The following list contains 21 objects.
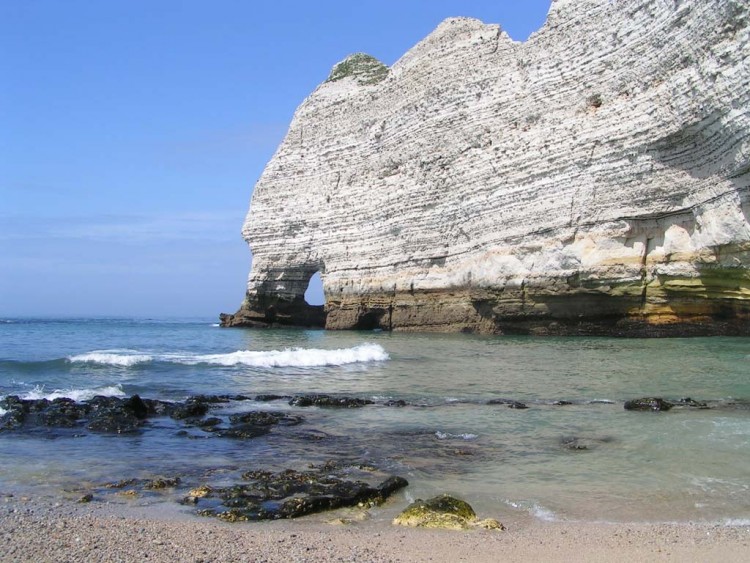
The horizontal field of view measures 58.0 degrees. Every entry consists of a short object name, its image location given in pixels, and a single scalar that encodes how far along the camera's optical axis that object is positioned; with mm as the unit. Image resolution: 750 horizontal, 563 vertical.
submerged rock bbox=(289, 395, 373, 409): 10539
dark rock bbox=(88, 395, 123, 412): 9495
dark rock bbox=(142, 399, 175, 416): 9867
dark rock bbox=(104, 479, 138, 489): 5816
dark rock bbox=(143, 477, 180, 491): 5793
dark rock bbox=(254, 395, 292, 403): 11297
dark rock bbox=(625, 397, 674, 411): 9398
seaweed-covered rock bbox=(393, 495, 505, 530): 4730
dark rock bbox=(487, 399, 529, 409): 9859
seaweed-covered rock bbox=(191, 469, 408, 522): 5066
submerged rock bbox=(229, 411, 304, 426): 8961
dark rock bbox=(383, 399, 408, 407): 10426
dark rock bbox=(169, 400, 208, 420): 9570
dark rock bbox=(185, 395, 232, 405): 11046
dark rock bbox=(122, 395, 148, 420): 9289
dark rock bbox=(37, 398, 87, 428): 8859
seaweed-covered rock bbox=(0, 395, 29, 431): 8641
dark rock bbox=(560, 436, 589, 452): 7169
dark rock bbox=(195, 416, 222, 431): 8703
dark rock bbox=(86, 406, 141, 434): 8508
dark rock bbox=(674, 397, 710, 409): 9602
